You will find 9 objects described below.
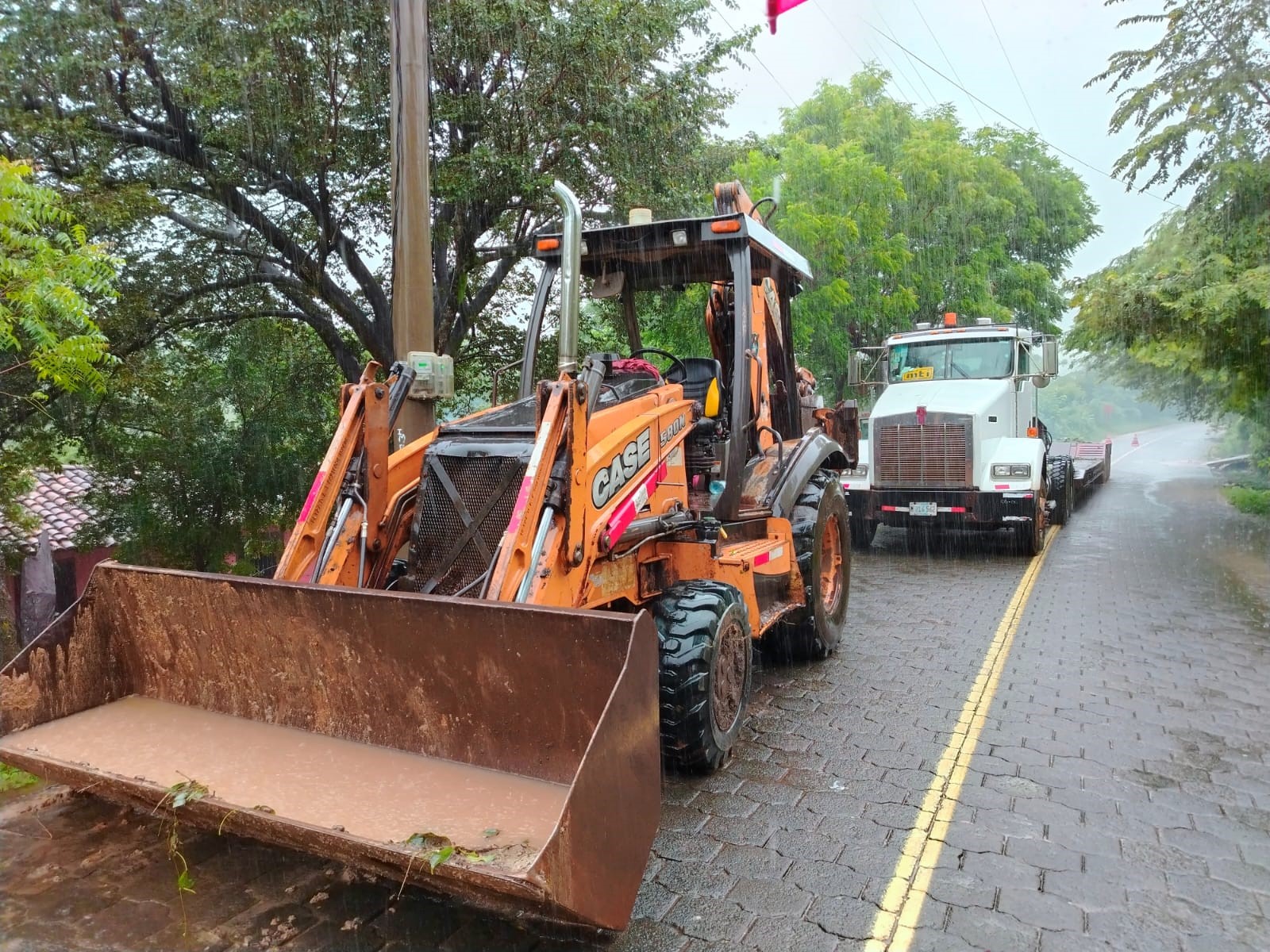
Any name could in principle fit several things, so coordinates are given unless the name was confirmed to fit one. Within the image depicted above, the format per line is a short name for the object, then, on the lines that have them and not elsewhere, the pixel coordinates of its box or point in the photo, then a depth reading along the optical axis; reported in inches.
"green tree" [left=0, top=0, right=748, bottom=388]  338.6
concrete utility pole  239.9
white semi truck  428.1
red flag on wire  263.4
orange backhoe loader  109.0
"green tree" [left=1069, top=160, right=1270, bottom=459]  429.7
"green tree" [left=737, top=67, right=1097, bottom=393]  612.7
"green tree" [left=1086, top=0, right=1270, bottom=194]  446.3
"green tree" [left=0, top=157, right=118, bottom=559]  180.5
